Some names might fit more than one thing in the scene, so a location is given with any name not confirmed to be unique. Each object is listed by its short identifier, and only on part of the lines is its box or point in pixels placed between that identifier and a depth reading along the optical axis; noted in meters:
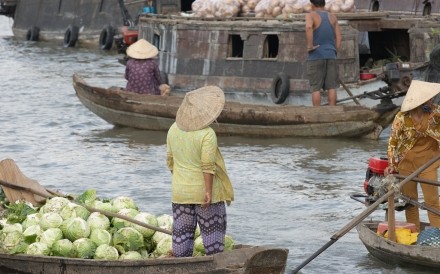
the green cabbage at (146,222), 16.39
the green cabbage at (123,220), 16.54
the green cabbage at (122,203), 17.14
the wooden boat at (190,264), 14.70
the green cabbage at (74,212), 16.62
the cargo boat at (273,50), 32.28
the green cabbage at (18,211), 16.86
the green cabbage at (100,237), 15.99
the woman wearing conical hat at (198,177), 15.02
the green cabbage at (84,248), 15.80
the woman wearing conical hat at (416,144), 17.42
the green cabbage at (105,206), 17.06
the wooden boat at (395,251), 16.78
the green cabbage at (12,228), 16.33
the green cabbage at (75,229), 16.09
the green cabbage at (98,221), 16.39
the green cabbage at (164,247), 16.11
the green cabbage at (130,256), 15.73
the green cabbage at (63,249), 15.84
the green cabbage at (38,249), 15.88
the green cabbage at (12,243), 16.00
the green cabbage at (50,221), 16.28
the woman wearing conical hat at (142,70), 30.17
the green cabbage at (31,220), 16.56
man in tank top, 29.36
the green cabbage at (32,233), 16.19
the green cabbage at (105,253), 15.66
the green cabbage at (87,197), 17.47
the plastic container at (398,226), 17.78
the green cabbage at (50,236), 15.93
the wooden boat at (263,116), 29.77
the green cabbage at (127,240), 16.02
